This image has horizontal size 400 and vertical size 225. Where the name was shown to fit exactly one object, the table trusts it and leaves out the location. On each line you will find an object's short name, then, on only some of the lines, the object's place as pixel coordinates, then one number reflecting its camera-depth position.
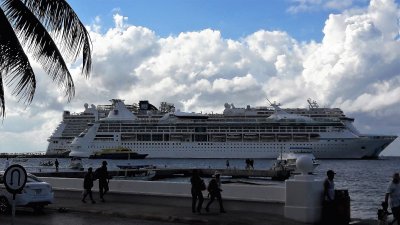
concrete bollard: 13.34
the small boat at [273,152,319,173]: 57.61
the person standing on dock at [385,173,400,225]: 12.19
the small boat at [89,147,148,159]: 107.62
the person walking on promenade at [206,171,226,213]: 14.80
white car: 15.70
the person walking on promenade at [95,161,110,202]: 17.73
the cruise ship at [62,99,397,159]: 106.19
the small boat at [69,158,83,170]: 62.37
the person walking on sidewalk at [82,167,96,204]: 17.95
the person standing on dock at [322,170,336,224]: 13.29
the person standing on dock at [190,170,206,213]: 14.85
